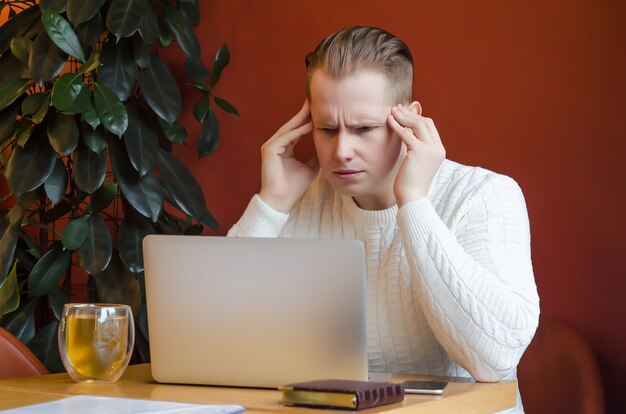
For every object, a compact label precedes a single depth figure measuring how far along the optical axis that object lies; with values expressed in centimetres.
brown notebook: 186
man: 221
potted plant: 303
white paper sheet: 187
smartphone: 201
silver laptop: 202
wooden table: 194
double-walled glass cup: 210
